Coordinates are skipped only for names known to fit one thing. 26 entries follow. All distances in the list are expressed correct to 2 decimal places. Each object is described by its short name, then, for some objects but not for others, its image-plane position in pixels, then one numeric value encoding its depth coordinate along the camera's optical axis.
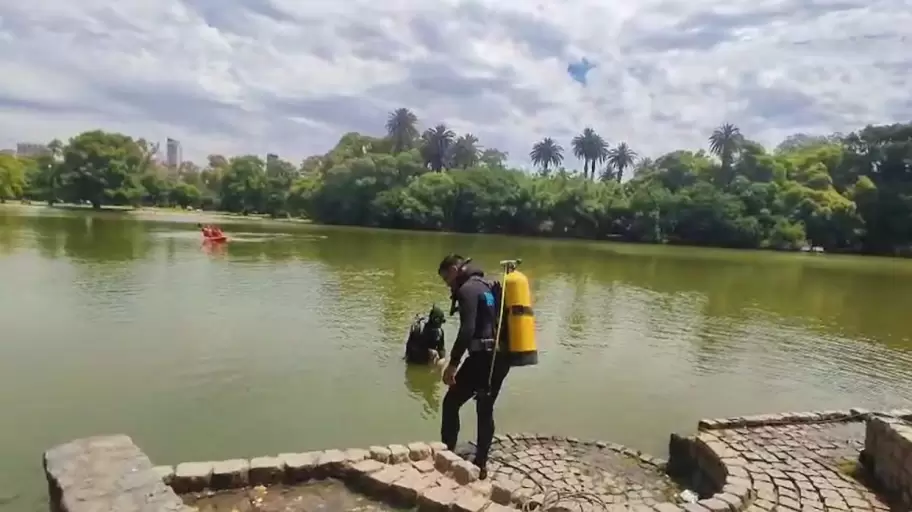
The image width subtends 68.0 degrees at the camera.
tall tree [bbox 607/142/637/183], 90.62
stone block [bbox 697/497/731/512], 4.81
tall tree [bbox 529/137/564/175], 93.50
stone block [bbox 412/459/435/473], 5.17
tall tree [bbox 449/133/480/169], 83.62
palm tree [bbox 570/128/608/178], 91.81
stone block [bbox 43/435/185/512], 3.98
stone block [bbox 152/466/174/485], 4.65
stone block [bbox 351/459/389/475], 4.99
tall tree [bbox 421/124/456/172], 83.81
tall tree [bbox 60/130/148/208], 74.06
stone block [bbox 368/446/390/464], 5.31
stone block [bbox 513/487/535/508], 5.16
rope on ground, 5.34
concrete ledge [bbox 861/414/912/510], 5.27
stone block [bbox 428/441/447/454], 5.53
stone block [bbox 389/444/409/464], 5.34
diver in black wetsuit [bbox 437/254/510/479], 5.30
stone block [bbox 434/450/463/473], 5.25
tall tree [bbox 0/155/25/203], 78.69
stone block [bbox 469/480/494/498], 4.82
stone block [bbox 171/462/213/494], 4.72
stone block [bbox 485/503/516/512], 4.46
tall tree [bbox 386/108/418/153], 87.81
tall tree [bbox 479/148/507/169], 77.81
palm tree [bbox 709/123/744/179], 72.50
